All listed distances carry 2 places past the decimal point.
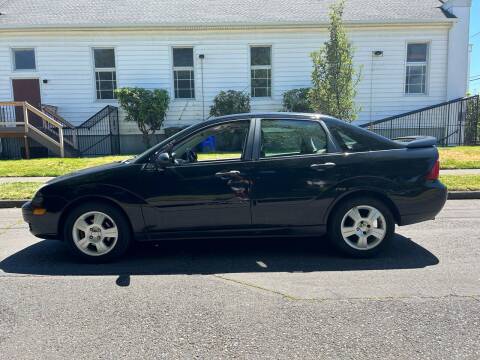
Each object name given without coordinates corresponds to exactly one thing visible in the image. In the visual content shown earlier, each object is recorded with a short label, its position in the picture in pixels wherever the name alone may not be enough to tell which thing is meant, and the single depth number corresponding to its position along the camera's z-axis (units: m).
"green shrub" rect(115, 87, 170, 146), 15.19
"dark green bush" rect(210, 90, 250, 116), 15.71
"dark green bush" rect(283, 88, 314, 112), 15.35
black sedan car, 4.46
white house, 15.95
